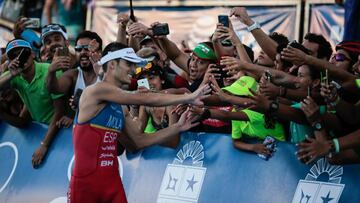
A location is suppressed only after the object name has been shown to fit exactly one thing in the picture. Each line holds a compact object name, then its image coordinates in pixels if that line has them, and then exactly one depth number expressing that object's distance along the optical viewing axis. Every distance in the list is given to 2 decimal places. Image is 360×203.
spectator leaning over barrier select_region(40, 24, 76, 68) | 12.88
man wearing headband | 9.27
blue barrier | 9.09
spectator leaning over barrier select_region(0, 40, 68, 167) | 12.19
